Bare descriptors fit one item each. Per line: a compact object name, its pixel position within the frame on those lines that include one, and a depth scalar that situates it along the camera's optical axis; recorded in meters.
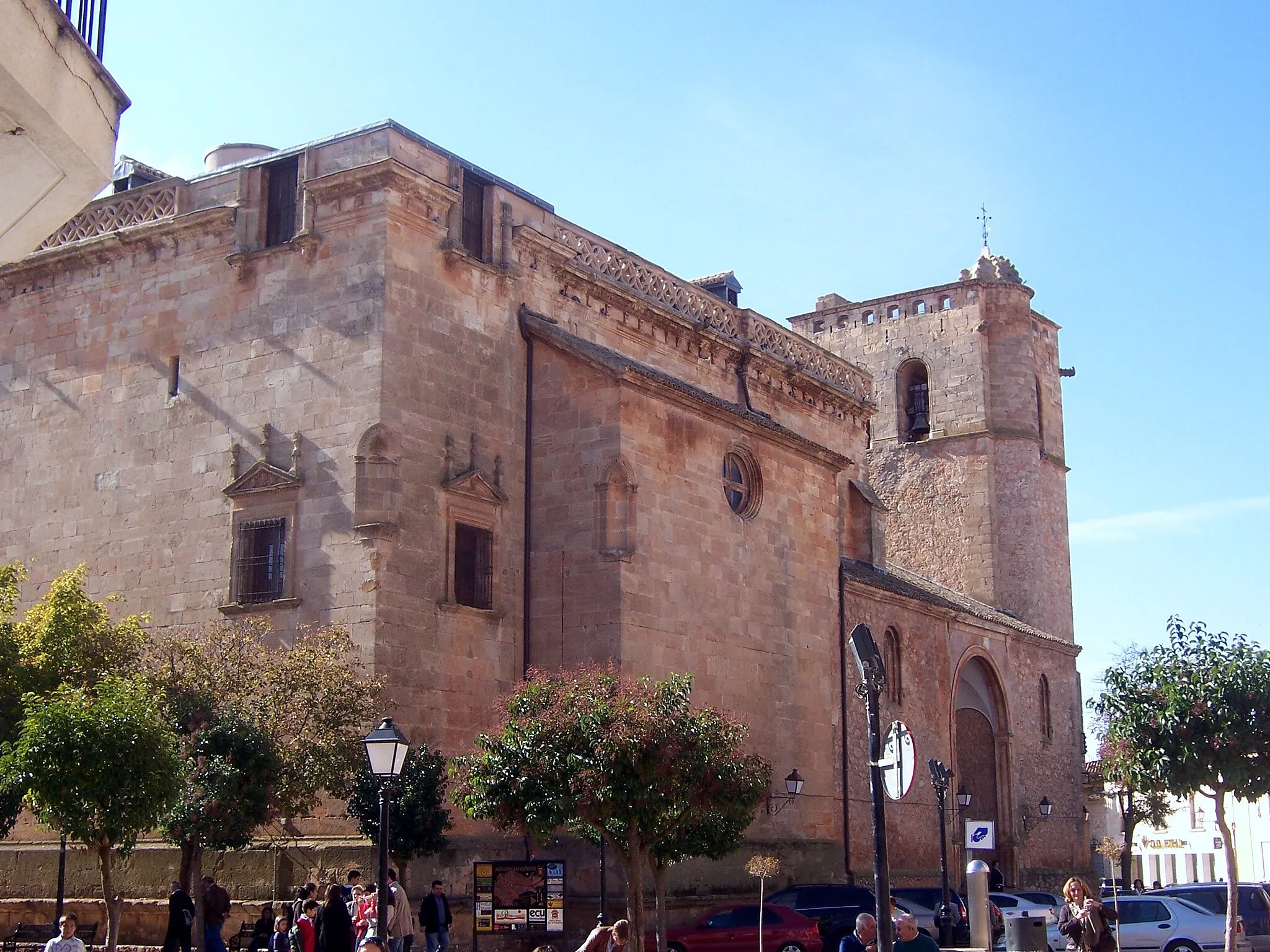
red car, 20.11
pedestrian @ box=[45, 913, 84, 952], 12.48
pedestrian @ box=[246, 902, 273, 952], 17.33
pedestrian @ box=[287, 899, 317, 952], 16.08
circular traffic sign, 10.07
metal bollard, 17.73
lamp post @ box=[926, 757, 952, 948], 22.34
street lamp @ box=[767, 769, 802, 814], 23.34
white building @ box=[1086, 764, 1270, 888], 53.19
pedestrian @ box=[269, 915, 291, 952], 16.45
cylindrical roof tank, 24.58
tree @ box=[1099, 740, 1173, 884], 36.03
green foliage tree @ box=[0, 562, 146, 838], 18.08
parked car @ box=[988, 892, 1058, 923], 24.19
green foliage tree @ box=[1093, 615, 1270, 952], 21.05
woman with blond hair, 14.19
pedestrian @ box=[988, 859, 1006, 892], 29.53
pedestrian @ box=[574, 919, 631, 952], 12.51
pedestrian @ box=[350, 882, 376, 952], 15.84
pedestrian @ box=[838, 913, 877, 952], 11.01
